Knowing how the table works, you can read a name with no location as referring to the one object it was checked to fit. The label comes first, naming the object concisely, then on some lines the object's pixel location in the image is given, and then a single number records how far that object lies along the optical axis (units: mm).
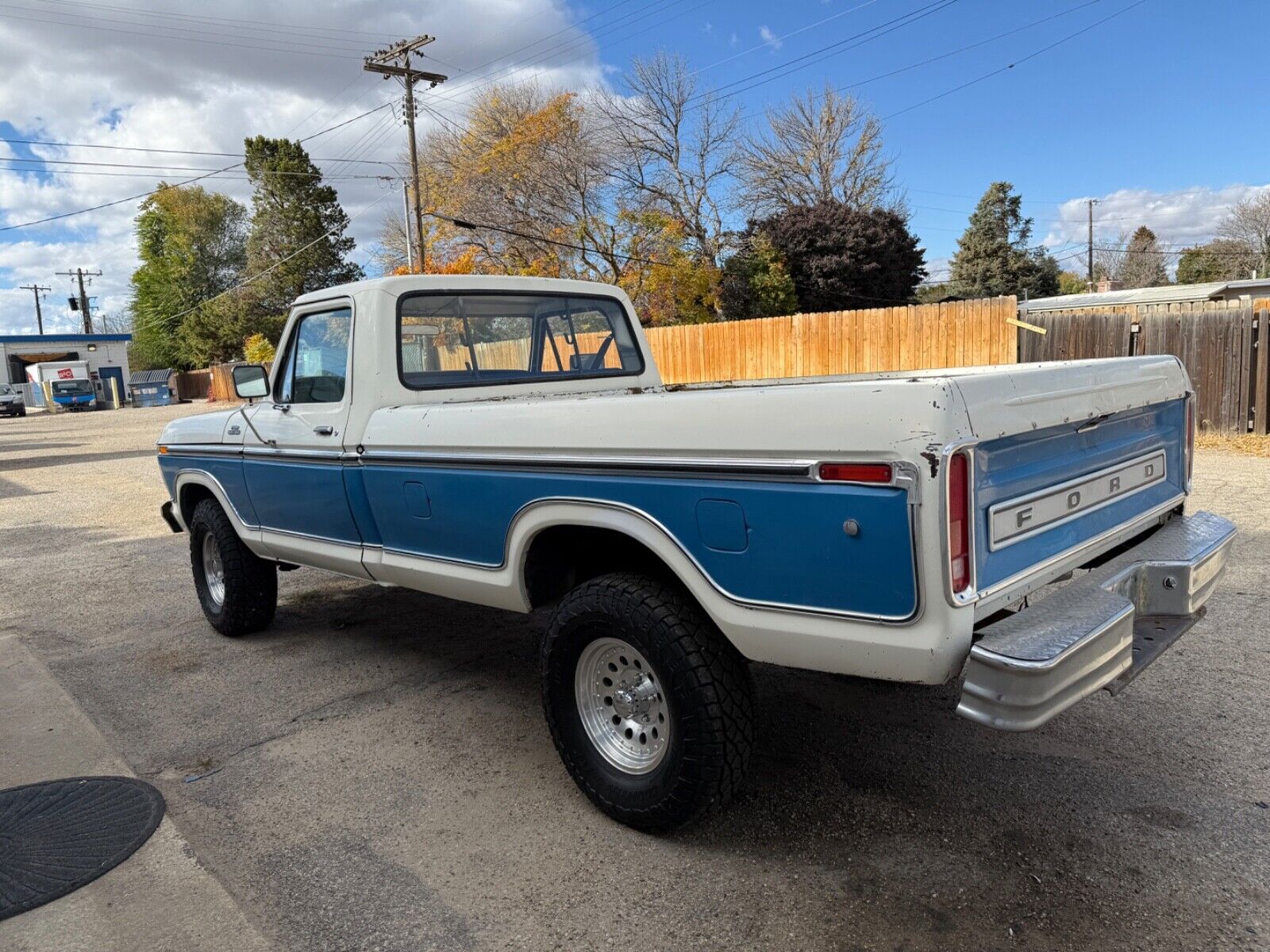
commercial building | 55656
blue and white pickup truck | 2205
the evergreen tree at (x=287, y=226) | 52844
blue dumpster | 48219
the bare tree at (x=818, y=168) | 36750
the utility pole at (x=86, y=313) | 70062
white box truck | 44375
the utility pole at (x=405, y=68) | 27641
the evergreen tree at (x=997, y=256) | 46844
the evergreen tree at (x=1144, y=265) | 66375
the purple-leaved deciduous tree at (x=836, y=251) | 33250
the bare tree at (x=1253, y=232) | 50062
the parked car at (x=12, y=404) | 40906
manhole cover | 2875
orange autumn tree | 30062
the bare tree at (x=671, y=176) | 31281
